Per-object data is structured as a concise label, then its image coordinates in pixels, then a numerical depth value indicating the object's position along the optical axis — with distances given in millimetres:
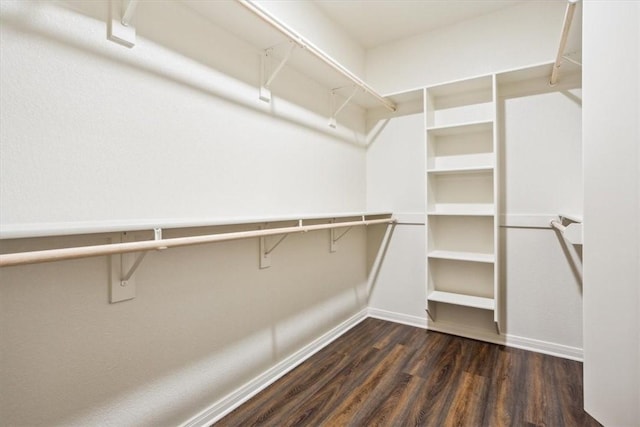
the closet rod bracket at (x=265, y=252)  1833
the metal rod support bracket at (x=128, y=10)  1174
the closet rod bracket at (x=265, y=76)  1838
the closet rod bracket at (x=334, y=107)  2473
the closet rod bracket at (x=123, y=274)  1180
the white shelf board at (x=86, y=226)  817
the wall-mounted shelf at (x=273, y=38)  1429
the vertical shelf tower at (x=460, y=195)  2422
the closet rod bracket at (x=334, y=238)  2484
